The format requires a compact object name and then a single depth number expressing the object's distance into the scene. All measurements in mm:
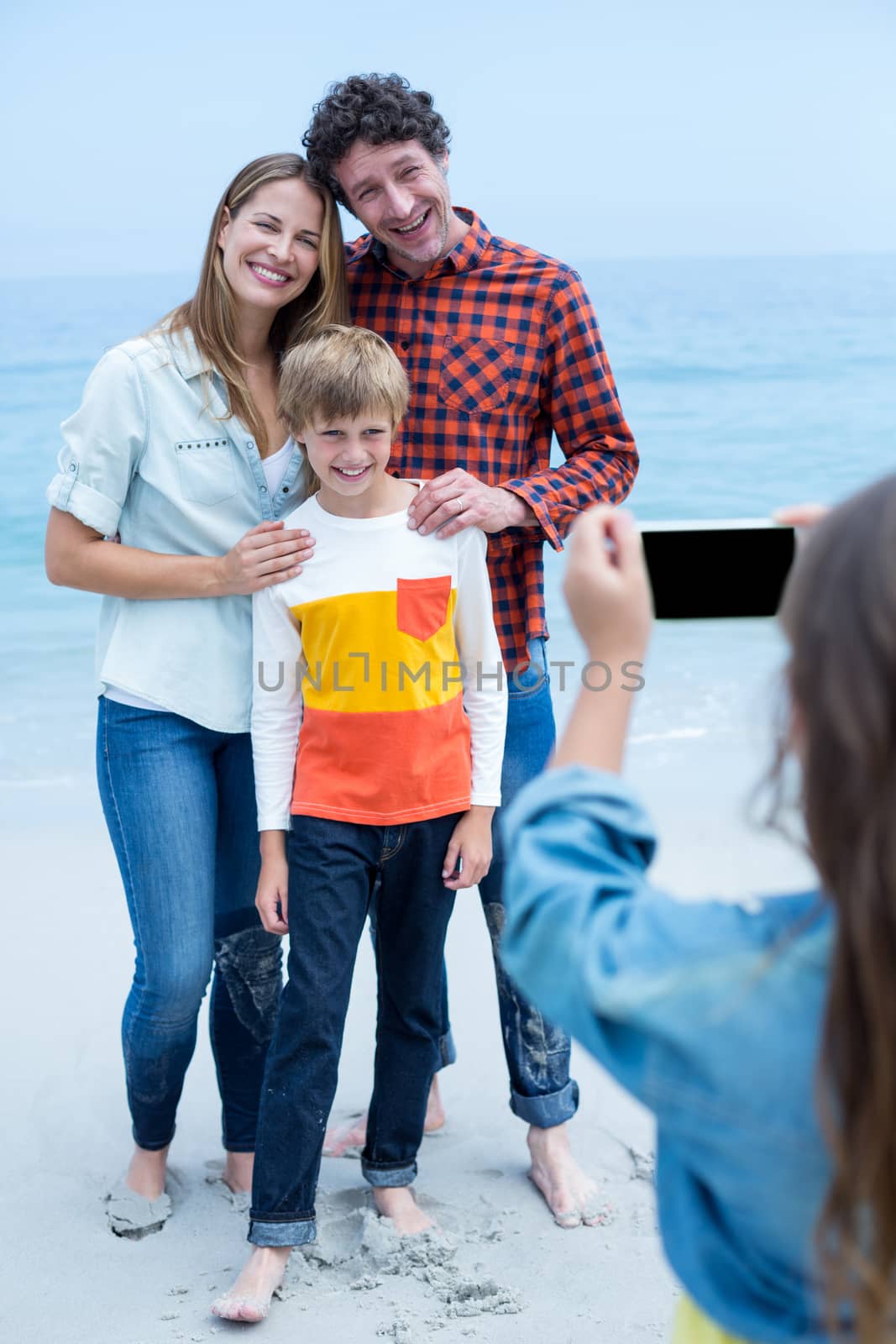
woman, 1877
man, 1983
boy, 1795
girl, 659
